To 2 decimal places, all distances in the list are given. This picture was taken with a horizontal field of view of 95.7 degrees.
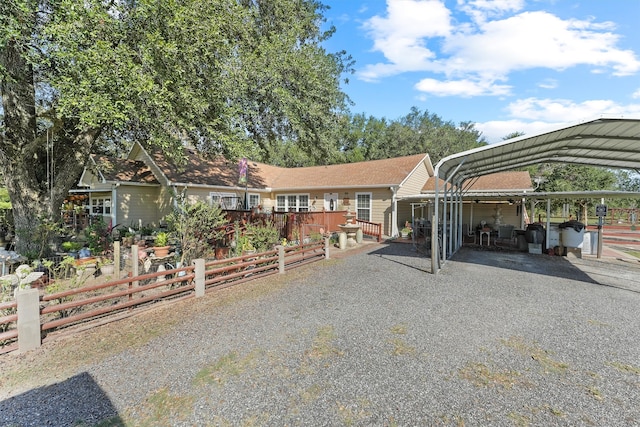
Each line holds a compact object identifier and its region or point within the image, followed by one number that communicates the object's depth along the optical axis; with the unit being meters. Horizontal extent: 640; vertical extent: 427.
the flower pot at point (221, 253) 8.83
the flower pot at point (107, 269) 7.70
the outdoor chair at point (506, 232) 13.88
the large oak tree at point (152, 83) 6.19
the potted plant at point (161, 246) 8.12
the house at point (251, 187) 13.33
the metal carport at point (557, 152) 6.22
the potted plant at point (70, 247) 9.00
